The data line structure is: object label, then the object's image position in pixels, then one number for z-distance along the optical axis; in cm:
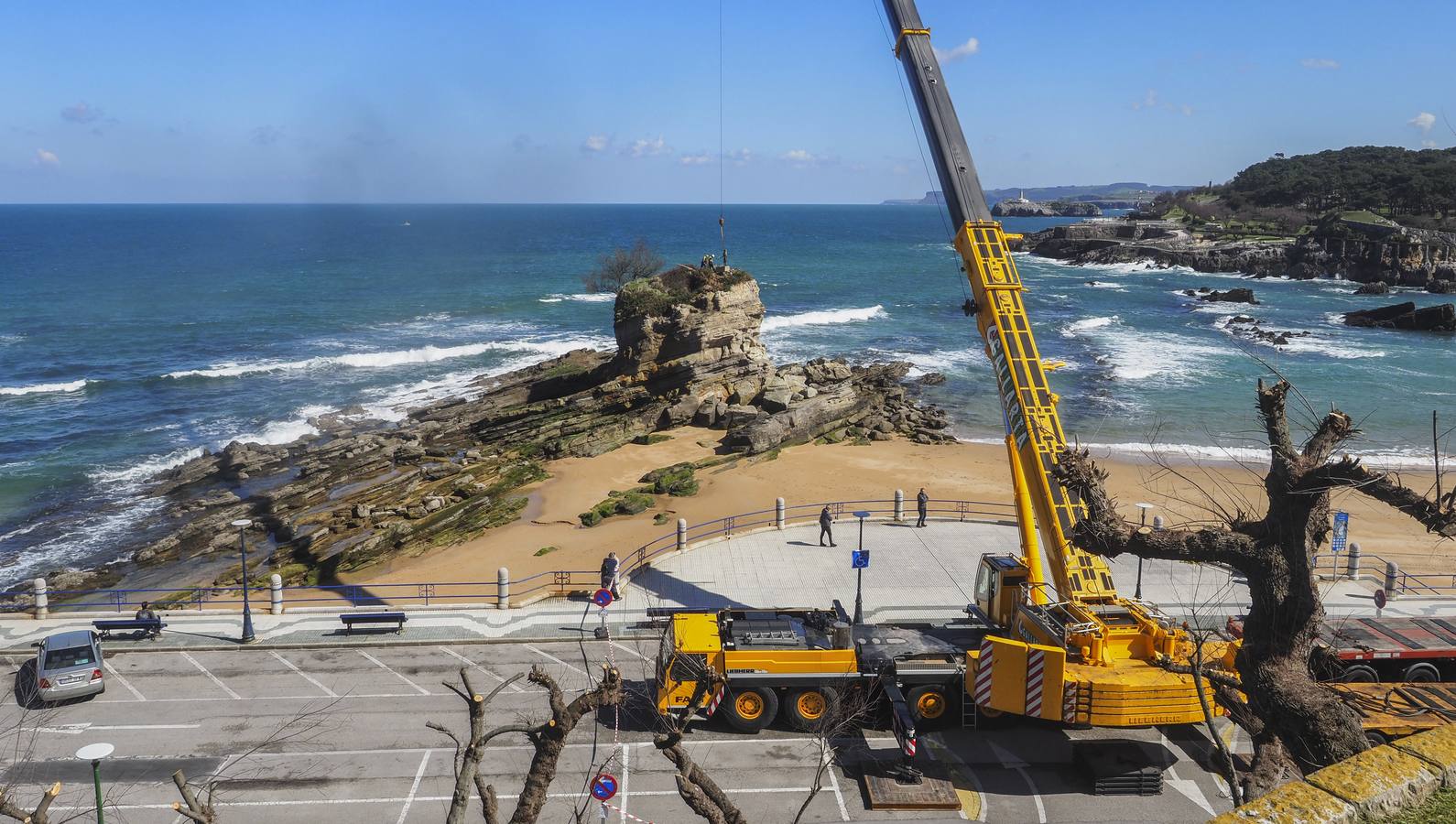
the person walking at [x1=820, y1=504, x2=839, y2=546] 2756
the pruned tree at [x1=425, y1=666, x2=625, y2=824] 908
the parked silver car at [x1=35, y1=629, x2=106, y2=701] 1850
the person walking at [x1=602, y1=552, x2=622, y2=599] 2378
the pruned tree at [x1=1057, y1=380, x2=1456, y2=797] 933
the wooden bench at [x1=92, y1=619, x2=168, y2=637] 2196
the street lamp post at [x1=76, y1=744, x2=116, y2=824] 1059
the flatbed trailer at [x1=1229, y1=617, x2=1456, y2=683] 1714
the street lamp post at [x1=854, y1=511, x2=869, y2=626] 2172
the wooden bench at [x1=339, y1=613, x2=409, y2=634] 2216
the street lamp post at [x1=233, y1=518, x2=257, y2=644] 2188
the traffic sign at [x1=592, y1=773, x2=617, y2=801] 1181
